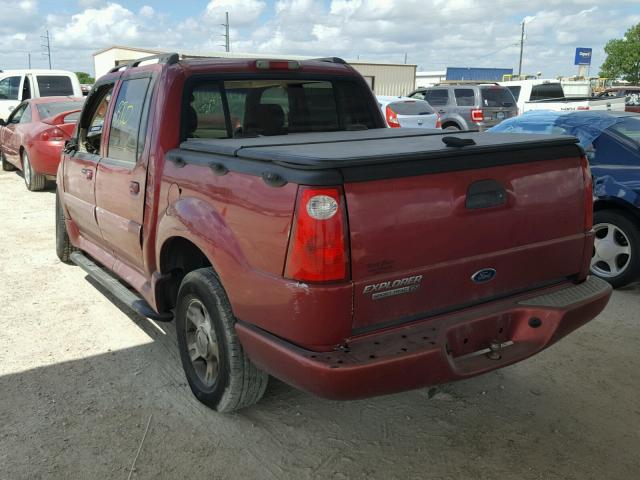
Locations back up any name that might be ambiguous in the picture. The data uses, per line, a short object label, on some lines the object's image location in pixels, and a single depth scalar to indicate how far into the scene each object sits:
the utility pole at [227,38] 74.44
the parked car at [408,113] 14.53
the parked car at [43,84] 15.32
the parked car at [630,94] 21.54
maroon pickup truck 2.38
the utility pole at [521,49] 77.15
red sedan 9.74
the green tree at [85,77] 76.53
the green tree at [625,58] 57.19
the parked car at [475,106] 16.59
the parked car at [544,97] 13.44
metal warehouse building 40.06
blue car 5.18
